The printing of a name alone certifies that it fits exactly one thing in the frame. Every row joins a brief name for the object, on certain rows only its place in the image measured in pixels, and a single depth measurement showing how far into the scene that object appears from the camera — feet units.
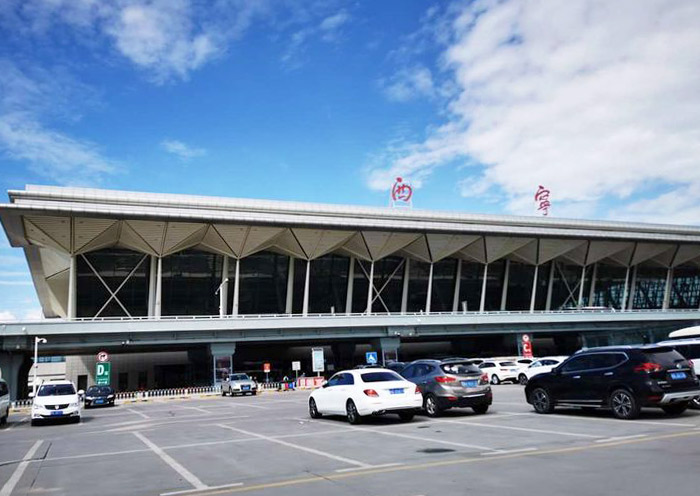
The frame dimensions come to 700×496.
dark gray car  52.21
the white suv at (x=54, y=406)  70.18
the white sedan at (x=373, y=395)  49.42
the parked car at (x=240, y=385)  126.62
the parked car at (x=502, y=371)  108.68
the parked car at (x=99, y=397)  109.50
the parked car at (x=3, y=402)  72.99
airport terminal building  150.41
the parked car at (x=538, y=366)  96.48
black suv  42.63
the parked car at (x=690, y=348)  56.24
